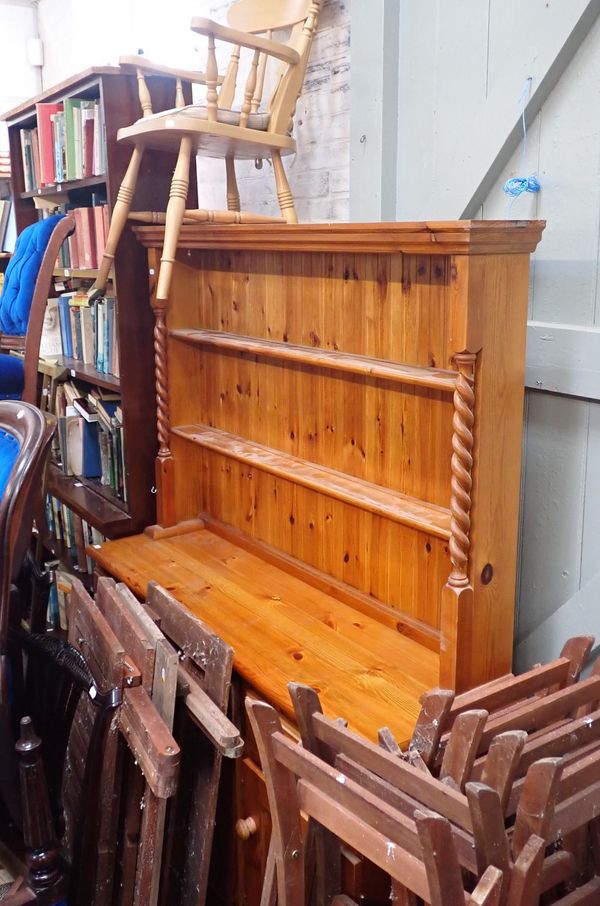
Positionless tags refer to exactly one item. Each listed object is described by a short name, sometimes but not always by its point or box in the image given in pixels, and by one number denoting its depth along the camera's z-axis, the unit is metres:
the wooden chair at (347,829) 1.00
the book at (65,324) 3.20
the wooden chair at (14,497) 1.50
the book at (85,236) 2.84
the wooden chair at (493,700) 1.36
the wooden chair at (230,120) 2.11
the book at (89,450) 3.01
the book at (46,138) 2.92
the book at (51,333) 3.31
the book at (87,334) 3.02
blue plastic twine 1.70
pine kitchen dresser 1.58
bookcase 2.42
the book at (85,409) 2.96
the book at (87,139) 2.70
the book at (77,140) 2.76
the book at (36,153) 3.18
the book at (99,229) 2.77
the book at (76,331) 3.13
